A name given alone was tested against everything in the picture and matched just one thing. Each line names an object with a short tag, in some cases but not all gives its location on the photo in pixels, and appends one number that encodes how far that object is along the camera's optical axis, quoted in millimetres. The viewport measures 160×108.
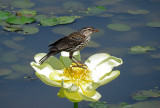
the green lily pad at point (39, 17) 10157
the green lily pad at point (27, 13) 10312
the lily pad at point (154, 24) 10050
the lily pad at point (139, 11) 10703
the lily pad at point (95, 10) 10445
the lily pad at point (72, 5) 10906
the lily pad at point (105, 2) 11070
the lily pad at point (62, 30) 9570
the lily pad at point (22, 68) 8320
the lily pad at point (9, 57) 8664
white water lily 5223
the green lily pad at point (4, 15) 10237
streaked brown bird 6051
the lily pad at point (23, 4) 10891
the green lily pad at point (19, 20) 10023
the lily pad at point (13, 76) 8141
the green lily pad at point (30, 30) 9570
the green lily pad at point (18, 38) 9367
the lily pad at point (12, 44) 9086
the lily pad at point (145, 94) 7387
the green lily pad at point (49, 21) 9875
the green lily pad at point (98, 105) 7231
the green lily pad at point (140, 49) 8927
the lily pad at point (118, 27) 9779
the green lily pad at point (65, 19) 9945
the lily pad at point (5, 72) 8289
